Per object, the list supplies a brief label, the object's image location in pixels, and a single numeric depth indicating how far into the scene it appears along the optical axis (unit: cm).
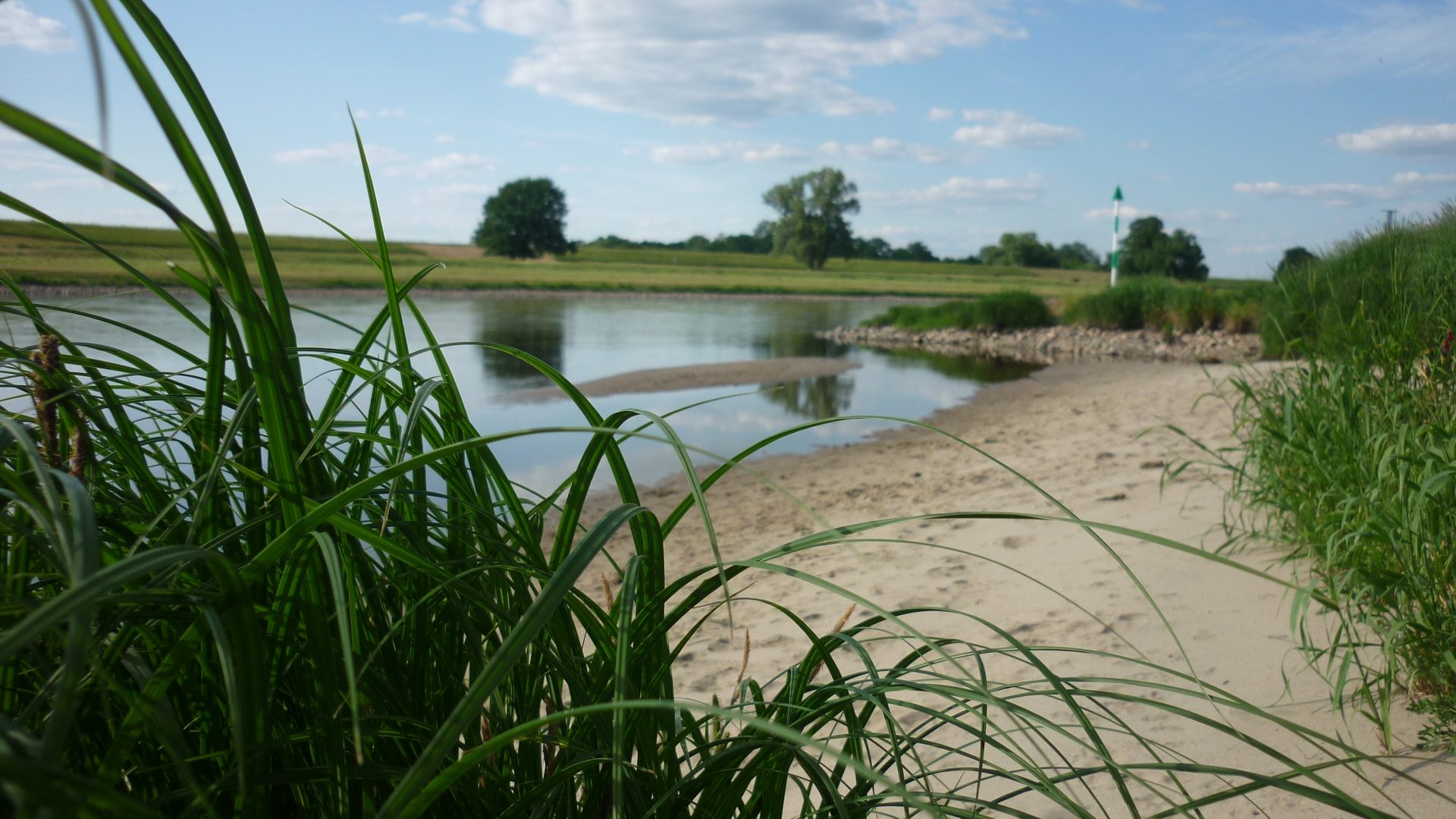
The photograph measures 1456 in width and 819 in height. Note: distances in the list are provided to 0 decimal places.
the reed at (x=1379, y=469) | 170
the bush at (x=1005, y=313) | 2111
